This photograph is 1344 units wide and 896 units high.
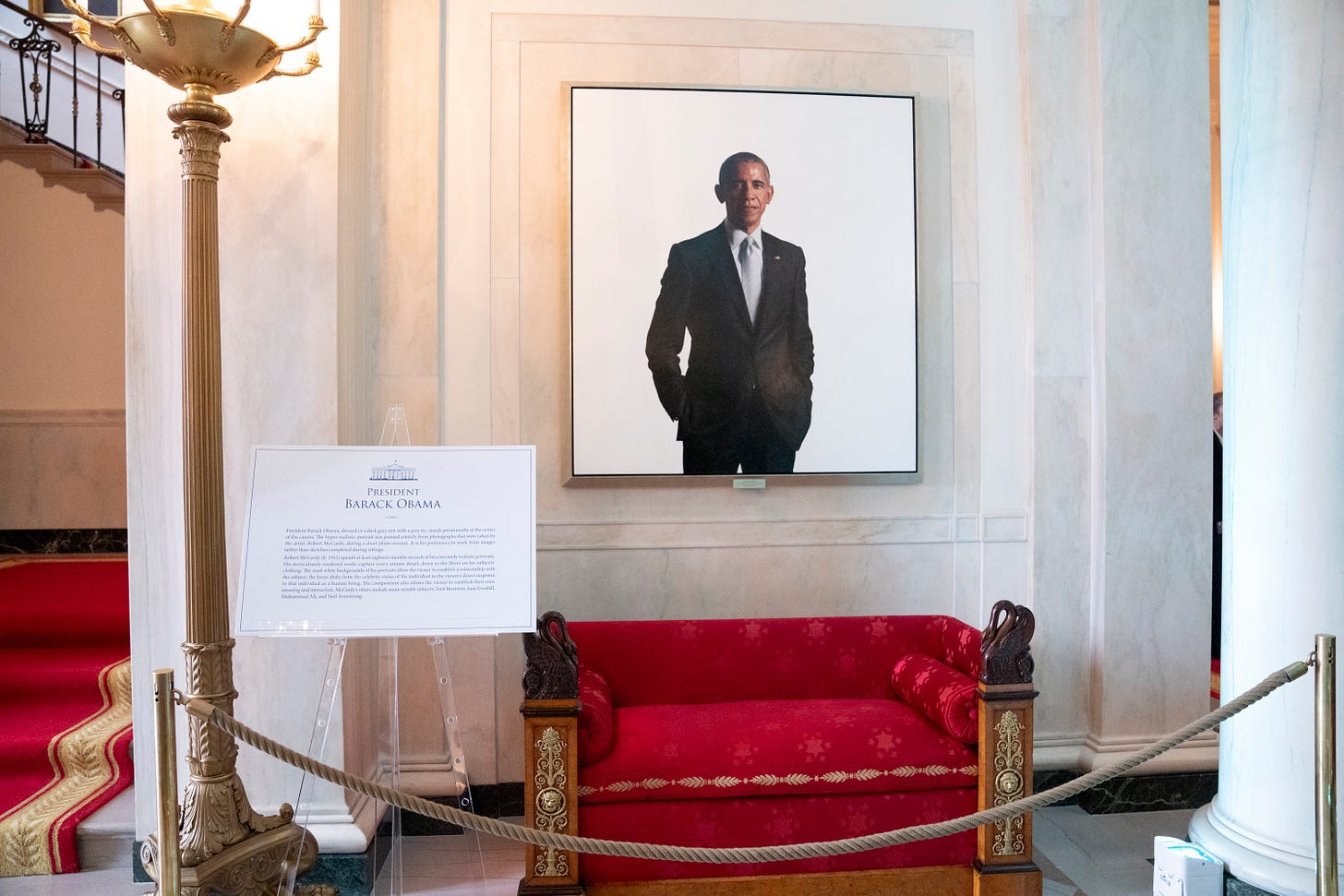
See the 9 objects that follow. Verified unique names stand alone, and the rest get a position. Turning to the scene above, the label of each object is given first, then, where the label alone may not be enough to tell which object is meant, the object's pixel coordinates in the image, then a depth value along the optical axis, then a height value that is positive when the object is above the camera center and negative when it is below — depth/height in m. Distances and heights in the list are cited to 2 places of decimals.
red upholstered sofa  3.17 -1.13
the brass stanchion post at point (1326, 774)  2.45 -0.85
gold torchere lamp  2.86 -0.13
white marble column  3.01 +0.13
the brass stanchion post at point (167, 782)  2.22 -0.79
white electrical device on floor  3.06 -1.37
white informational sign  2.76 -0.30
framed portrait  4.11 +0.66
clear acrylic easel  2.81 -0.80
